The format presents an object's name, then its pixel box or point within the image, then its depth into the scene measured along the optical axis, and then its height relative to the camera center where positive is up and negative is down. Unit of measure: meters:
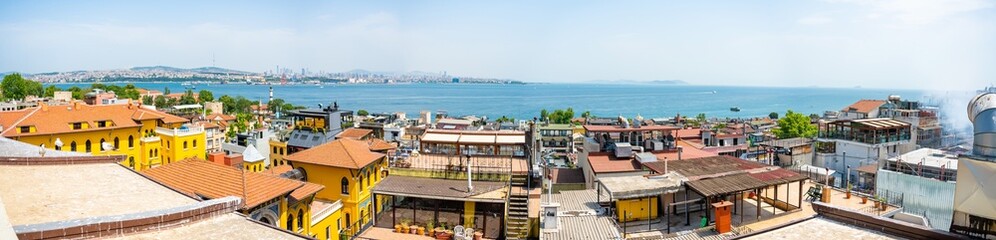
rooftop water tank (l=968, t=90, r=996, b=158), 9.12 -0.64
